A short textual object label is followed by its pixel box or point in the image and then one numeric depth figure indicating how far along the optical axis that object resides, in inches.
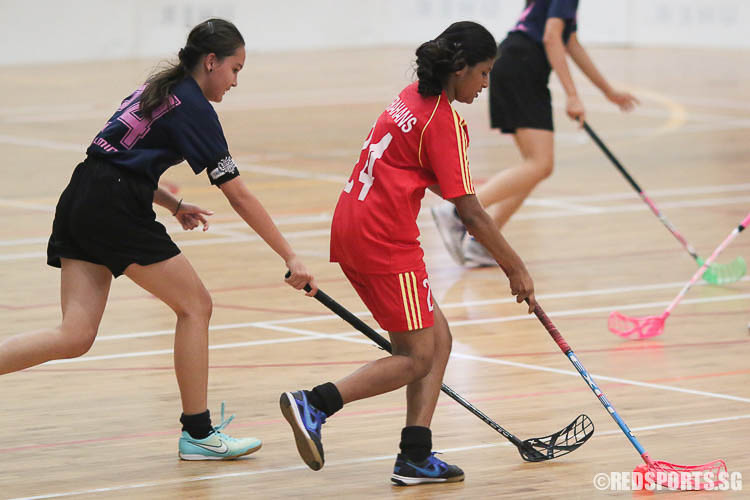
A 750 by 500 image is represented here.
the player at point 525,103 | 611.5
